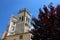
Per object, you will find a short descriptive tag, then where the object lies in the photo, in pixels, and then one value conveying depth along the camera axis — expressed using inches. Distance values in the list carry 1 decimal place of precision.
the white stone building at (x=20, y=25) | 545.3
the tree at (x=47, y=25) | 160.9
